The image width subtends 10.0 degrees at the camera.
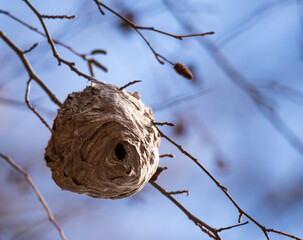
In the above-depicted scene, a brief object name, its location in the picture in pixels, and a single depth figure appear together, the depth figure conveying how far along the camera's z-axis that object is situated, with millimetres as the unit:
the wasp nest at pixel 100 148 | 3010
